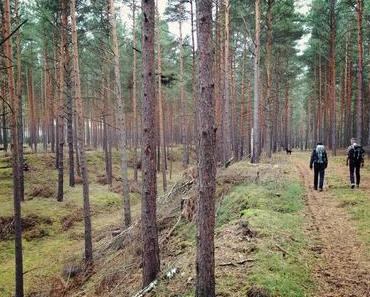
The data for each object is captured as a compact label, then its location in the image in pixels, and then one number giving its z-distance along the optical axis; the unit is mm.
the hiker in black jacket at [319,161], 13867
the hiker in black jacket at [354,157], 13766
